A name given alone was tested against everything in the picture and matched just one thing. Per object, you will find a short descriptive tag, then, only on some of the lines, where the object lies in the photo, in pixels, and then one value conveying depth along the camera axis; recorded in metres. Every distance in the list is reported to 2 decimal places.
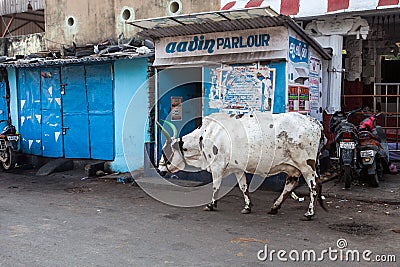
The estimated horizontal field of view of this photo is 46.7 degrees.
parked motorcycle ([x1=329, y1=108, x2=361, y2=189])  7.41
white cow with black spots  6.28
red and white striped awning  8.78
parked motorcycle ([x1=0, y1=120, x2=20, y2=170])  11.34
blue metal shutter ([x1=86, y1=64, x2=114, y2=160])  10.42
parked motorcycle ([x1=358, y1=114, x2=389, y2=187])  7.59
